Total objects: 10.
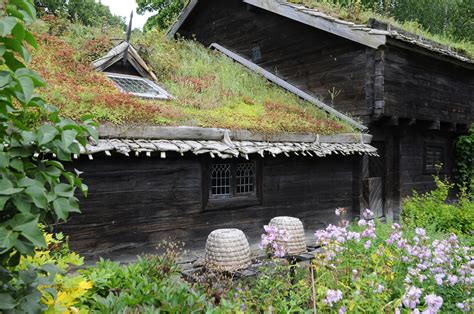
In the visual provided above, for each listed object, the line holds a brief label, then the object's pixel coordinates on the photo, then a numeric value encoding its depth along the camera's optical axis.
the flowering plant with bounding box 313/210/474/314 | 3.64
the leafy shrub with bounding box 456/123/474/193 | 13.74
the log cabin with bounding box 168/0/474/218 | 10.28
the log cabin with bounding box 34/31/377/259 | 6.59
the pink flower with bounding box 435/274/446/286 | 3.58
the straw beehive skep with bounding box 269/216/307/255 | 7.55
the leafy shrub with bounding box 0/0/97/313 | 1.76
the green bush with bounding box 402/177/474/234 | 9.48
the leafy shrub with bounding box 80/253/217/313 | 3.49
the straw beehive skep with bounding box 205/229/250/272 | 6.45
